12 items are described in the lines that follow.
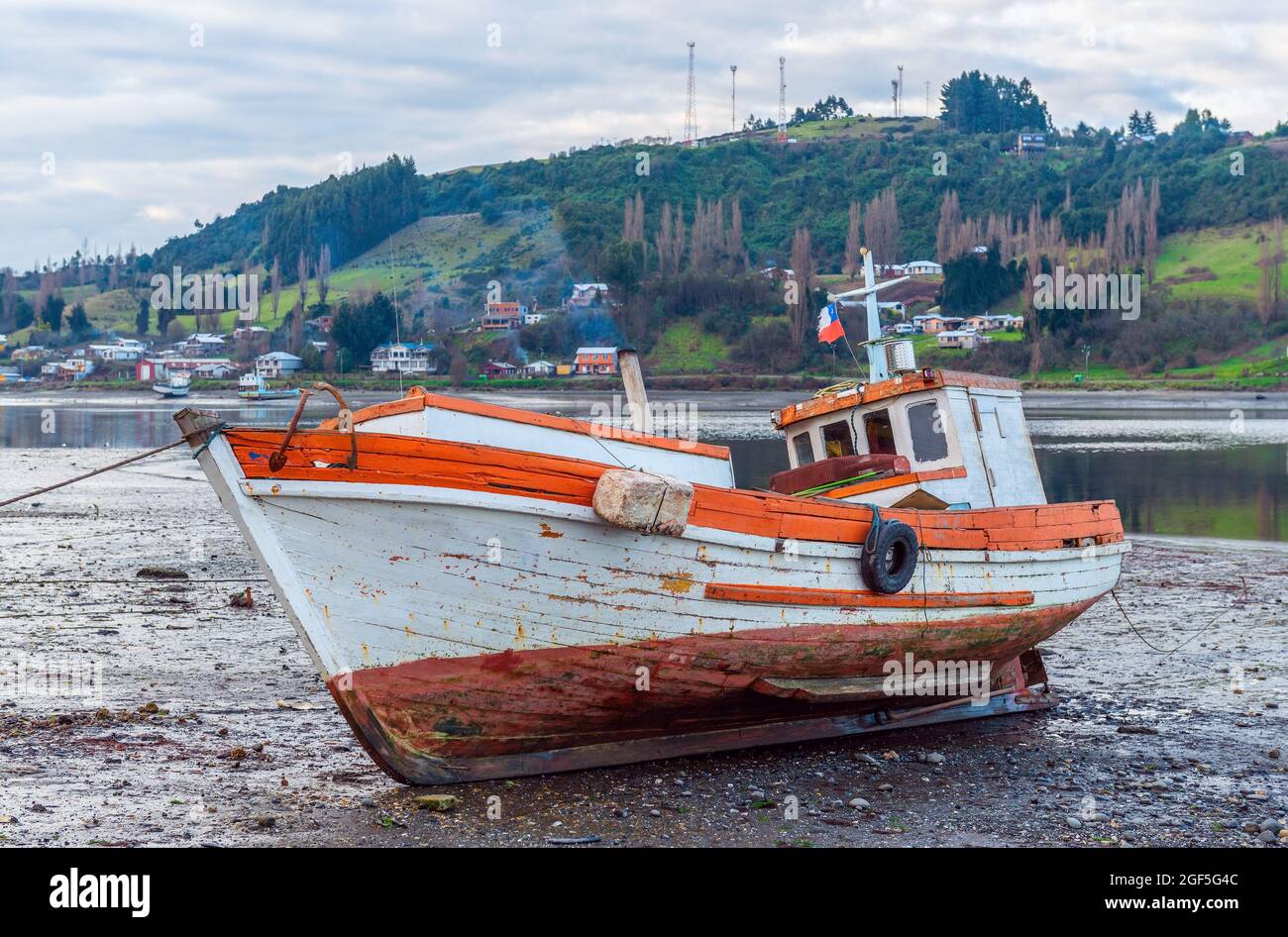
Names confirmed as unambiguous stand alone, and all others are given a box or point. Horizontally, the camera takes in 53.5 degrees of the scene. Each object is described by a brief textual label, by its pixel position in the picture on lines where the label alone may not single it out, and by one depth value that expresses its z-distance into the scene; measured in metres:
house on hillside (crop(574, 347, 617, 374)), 103.19
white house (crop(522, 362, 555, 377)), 103.75
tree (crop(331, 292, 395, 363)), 113.00
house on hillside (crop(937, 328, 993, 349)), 103.19
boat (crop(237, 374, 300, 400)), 95.38
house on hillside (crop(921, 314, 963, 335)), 112.62
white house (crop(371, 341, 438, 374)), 107.13
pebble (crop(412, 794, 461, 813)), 8.68
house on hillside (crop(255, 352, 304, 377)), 119.26
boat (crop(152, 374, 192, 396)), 104.12
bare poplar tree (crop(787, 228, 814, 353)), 106.19
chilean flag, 14.10
